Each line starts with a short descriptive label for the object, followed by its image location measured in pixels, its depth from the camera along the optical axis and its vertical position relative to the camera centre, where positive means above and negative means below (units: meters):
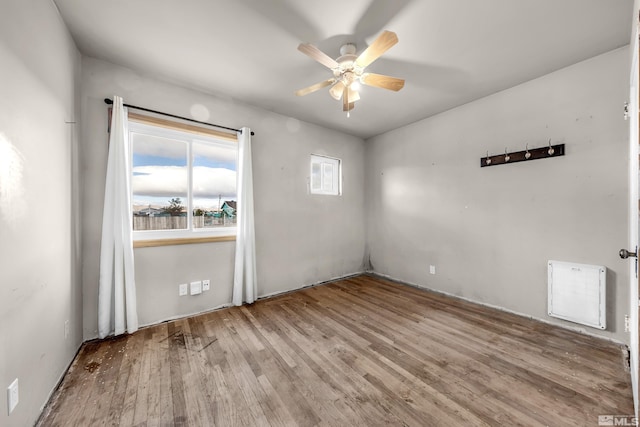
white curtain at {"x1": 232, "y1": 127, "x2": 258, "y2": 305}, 3.04 -0.20
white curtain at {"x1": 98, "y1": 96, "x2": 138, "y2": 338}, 2.22 -0.29
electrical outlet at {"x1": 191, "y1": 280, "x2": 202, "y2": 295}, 2.79 -0.89
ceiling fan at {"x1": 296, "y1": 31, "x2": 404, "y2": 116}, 1.71 +1.19
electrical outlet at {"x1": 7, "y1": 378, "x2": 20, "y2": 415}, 1.14 -0.90
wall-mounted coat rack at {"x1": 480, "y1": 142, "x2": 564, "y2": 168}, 2.50 +0.62
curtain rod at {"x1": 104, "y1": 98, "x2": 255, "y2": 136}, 2.27 +1.08
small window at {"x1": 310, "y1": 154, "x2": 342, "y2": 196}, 4.10 +0.64
